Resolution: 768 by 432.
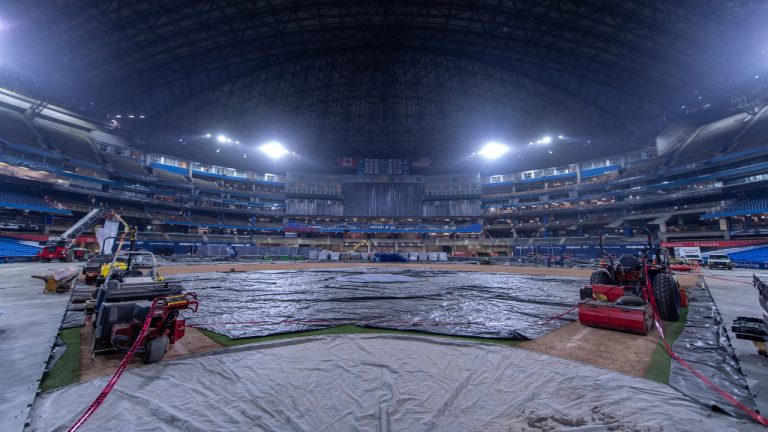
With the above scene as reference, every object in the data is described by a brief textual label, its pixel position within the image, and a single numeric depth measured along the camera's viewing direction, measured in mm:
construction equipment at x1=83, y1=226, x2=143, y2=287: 10889
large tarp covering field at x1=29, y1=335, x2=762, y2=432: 2721
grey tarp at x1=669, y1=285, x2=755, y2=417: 3139
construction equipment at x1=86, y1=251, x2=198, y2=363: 4281
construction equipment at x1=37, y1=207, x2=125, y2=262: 19844
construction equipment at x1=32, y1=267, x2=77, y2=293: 9477
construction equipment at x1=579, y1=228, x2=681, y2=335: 6020
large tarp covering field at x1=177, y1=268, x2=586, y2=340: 6352
